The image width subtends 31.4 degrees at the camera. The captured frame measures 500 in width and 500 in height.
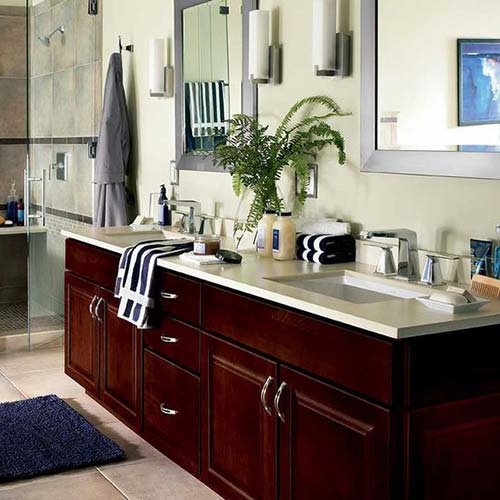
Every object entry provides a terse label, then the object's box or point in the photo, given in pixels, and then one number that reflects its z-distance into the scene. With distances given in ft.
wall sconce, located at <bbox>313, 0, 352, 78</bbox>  10.03
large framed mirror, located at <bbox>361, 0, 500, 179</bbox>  8.23
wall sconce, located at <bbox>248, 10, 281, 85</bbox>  11.25
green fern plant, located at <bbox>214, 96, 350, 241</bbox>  10.52
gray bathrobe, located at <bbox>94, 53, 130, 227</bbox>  15.23
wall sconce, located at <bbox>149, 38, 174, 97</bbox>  14.14
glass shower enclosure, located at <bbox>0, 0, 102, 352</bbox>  16.57
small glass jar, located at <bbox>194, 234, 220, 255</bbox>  10.30
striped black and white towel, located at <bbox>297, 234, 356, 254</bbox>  9.93
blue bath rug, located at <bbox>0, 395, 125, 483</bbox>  10.83
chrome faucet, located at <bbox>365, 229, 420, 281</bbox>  9.04
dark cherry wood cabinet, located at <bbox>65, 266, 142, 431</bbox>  11.57
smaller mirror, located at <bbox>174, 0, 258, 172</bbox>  12.16
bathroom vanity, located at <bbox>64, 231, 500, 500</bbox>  6.95
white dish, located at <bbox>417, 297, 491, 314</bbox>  7.27
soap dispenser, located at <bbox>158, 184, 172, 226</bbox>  14.01
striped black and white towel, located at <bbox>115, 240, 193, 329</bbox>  10.56
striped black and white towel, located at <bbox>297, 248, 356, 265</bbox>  9.91
